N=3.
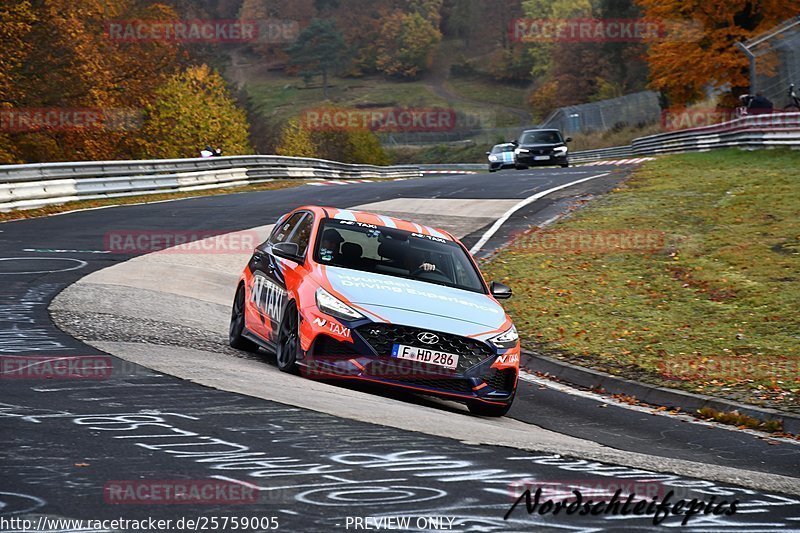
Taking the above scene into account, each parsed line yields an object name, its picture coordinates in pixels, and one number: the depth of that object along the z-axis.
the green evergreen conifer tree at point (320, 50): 171.50
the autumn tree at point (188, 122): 65.75
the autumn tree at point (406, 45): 175.88
